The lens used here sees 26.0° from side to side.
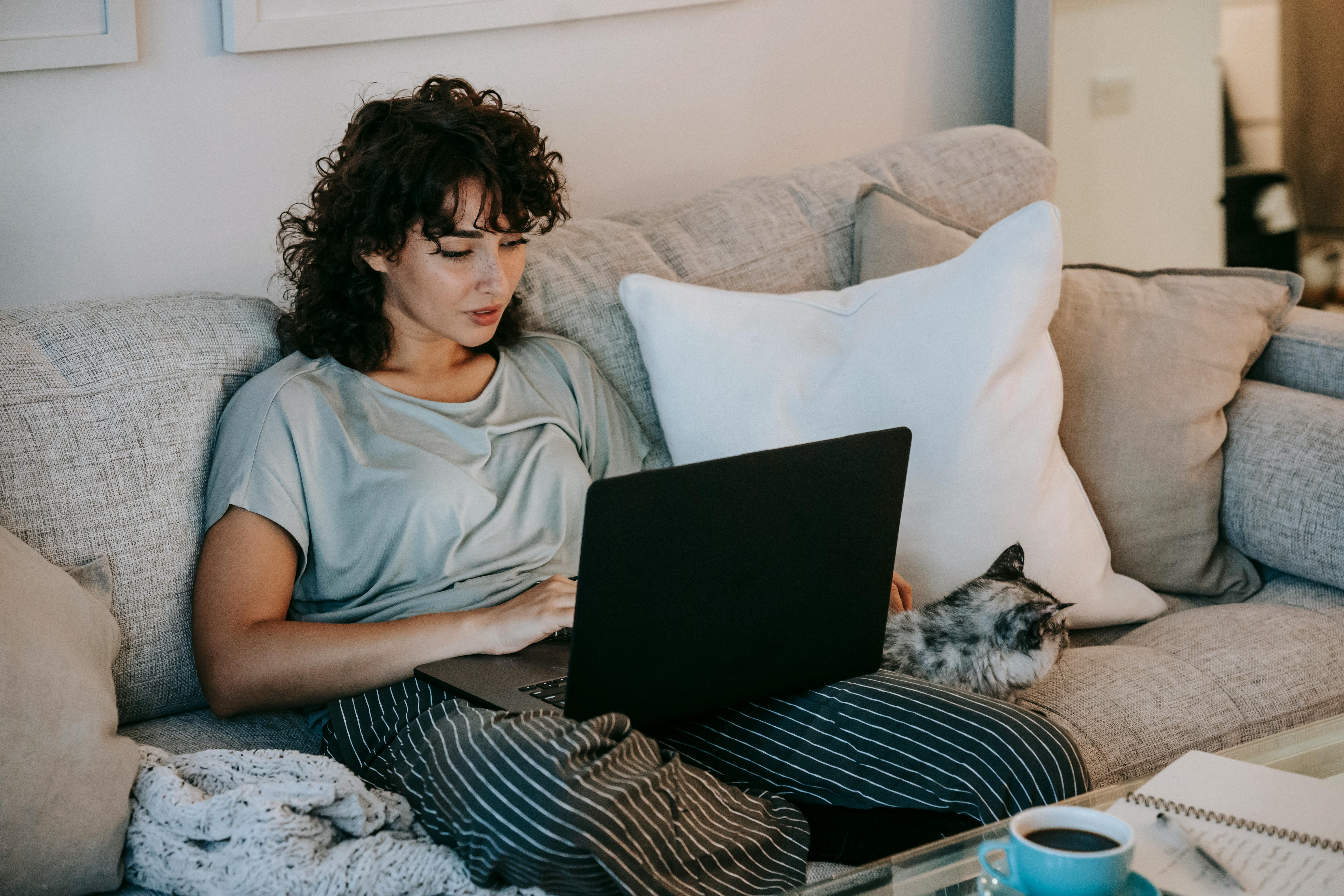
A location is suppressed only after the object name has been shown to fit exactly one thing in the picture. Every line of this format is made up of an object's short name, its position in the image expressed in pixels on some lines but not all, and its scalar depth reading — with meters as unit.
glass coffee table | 2.89
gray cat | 3.29
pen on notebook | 2.81
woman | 2.99
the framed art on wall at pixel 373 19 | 3.75
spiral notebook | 2.80
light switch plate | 4.76
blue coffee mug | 2.73
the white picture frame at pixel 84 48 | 3.58
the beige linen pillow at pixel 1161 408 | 3.73
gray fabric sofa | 3.34
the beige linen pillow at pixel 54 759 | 2.96
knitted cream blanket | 2.94
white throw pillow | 3.55
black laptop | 3.02
